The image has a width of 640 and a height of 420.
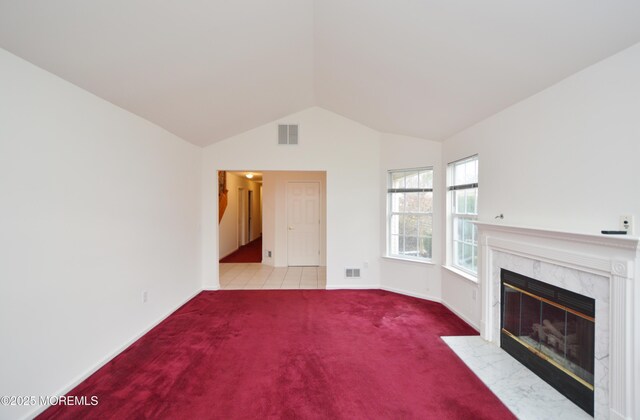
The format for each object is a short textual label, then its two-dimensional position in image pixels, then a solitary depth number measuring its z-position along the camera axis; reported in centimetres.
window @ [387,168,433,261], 432
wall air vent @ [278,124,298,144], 477
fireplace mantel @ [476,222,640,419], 163
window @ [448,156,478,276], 347
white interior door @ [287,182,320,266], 652
